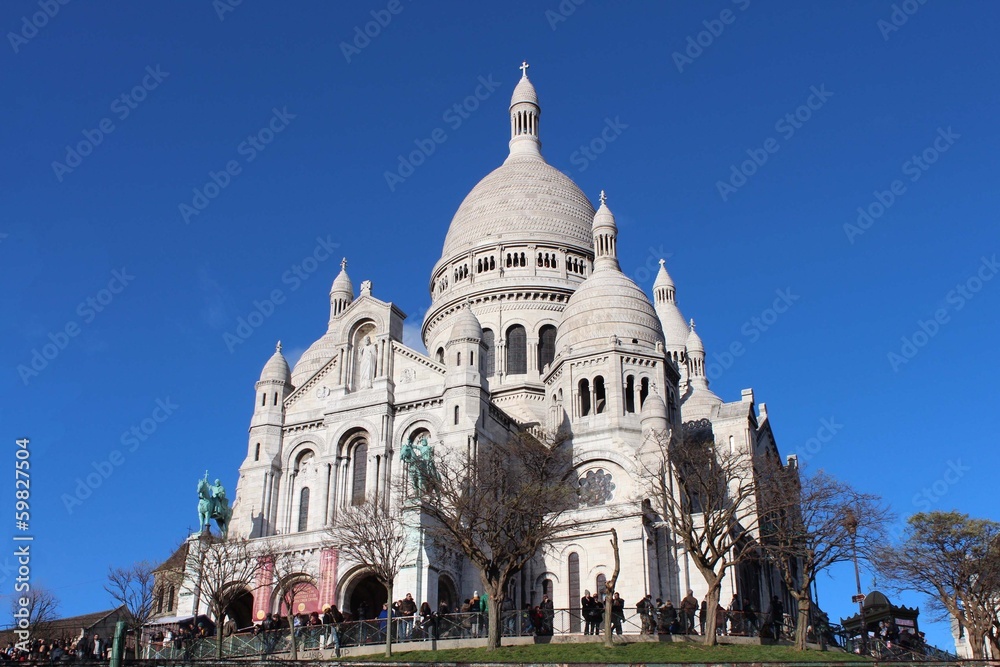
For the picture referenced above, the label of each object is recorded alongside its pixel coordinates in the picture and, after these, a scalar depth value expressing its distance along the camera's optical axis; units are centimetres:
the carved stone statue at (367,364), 6272
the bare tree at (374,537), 4366
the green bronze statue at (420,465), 4956
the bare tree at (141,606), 4801
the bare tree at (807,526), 4278
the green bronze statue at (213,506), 5597
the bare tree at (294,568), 5309
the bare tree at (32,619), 3516
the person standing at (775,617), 4201
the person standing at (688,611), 4138
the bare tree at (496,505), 4169
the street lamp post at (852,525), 4497
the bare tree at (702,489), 4109
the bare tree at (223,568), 4656
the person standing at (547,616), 4175
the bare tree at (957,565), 4956
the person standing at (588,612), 4103
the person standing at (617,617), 4144
